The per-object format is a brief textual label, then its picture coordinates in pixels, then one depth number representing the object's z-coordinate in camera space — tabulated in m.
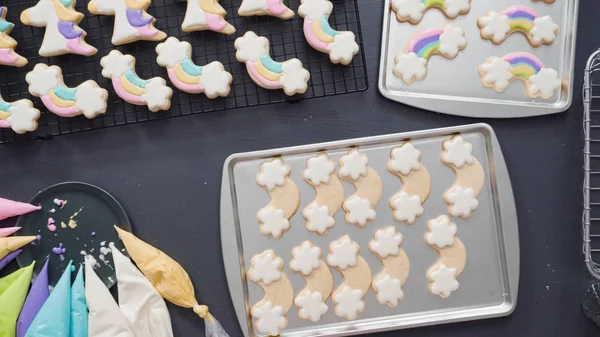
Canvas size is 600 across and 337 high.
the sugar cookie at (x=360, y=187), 1.19
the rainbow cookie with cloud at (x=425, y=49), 1.19
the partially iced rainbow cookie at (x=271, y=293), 1.19
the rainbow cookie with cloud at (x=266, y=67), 1.16
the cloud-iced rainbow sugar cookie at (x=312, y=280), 1.19
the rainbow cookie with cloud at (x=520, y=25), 1.18
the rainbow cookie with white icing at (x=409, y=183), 1.18
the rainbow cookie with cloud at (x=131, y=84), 1.17
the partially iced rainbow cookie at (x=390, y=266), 1.18
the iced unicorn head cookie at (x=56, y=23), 1.17
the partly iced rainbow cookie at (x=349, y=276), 1.19
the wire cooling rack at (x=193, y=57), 1.21
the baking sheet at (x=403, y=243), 1.20
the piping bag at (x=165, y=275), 1.18
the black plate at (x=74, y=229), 1.22
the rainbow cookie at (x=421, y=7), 1.19
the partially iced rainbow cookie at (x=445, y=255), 1.18
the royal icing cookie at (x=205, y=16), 1.16
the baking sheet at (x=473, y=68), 1.19
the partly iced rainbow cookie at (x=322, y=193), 1.19
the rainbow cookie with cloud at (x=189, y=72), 1.16
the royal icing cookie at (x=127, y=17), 1.16
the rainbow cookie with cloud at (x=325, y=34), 1.16
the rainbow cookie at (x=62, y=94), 1.18
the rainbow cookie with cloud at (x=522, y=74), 1.18
